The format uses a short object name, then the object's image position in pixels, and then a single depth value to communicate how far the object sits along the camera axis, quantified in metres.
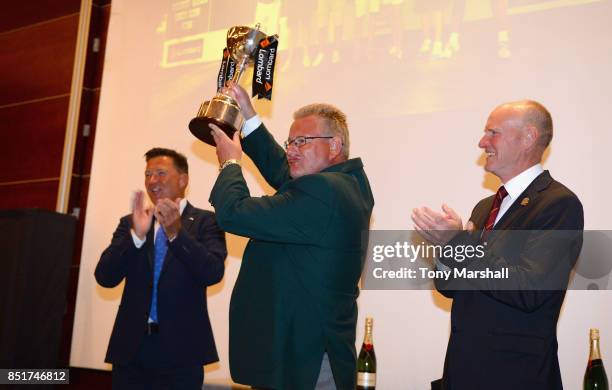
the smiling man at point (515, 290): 1.80
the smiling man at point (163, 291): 2.57
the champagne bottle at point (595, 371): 2.57
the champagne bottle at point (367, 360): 3.11
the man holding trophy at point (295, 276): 1.84
